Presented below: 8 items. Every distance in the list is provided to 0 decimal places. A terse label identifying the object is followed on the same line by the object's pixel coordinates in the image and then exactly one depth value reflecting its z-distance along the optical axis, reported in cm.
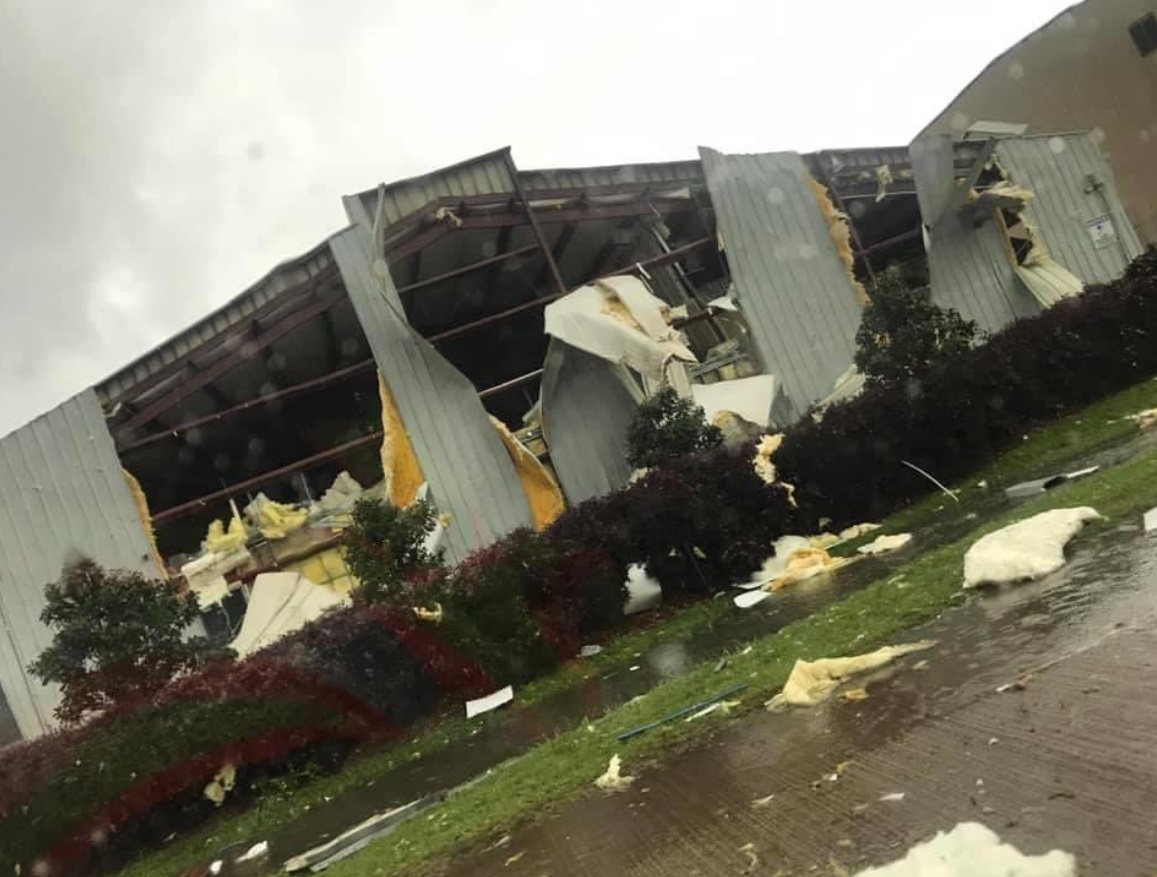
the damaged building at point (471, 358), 1395
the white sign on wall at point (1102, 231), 2208
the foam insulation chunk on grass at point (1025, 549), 547
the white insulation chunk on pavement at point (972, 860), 234
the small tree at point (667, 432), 1364
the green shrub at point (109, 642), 938
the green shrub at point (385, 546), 1046
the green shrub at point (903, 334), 1280
